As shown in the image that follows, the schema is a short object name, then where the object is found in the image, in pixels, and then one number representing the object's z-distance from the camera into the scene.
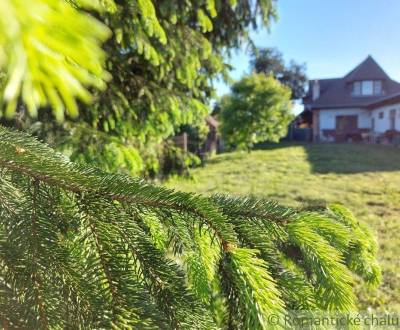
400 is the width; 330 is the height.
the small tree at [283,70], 41.56
